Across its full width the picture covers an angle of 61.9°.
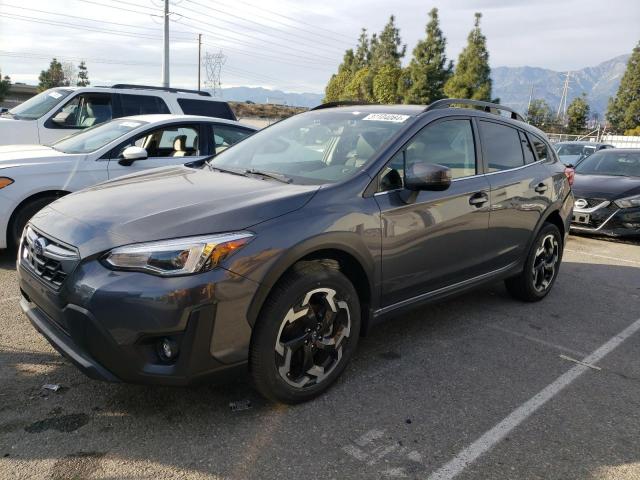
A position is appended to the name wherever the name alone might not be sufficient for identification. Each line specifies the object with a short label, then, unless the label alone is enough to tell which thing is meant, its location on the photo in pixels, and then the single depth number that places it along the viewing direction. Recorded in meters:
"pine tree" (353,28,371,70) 53.94
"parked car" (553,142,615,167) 13.56
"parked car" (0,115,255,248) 5.17
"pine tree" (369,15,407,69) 48.53
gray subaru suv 2.42
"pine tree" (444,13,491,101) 37.88
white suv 8.34
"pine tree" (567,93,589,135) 45.34
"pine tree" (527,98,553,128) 55.22
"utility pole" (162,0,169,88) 24.41
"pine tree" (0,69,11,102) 60.38
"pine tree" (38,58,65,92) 77.25
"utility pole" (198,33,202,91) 76.06
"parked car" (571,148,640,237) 7.94
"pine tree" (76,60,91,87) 88.04
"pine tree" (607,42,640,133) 39.59
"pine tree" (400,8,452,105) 39.03
